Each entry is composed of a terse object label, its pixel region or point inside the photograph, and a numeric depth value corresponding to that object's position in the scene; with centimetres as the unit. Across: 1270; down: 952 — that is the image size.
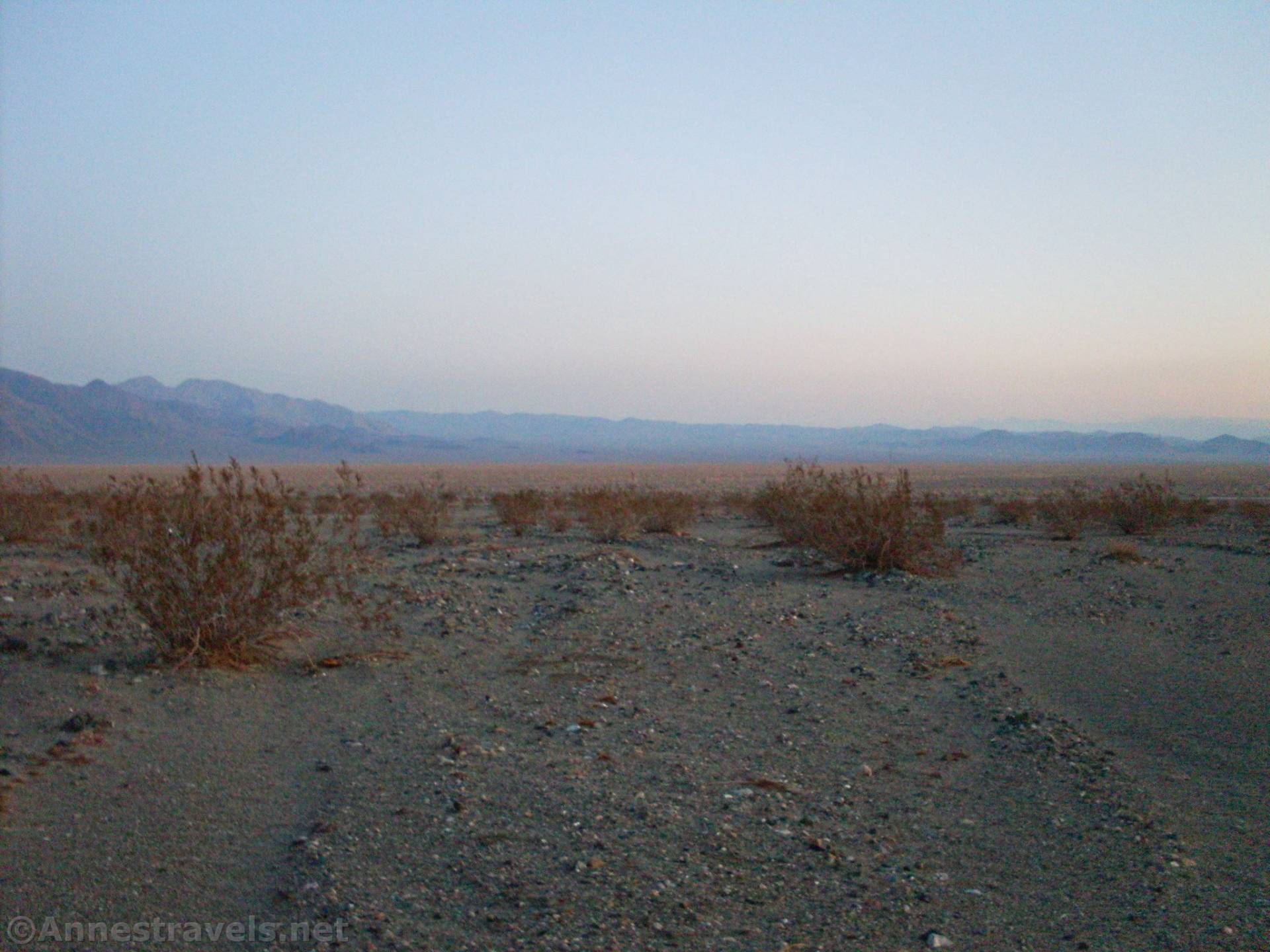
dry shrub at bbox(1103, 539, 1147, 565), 1867
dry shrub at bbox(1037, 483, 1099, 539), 2459
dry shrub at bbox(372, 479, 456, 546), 2141
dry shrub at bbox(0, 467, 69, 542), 2069
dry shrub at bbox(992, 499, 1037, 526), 3003
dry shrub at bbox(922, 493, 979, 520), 2979
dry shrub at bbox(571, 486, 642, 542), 2244
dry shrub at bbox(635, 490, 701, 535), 2445
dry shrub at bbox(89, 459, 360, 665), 962
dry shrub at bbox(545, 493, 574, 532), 2545
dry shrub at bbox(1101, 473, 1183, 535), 2666
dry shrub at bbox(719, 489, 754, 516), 3422
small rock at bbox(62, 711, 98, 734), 772
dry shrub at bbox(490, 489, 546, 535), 2547
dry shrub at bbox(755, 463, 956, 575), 1733
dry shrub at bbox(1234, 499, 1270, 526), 2897
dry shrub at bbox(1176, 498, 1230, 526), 2892
